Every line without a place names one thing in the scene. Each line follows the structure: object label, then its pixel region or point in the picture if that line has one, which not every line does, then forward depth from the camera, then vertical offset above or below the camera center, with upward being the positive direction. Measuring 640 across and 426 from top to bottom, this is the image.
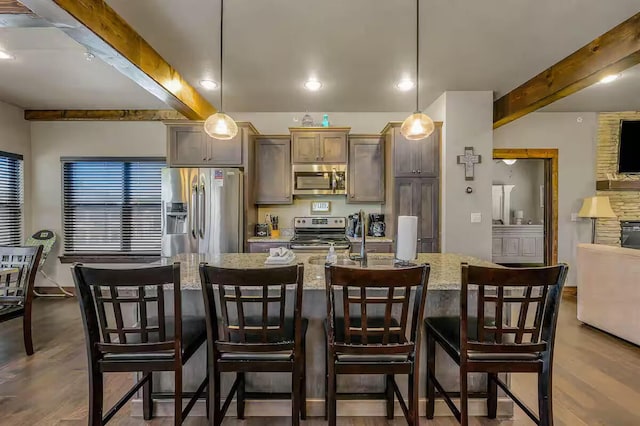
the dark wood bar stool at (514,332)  1.52 -0.58
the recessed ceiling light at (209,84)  3.84 +1.43
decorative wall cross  4.13 +0.61
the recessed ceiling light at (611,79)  3.69 +1.42
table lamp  4.67 +0.02
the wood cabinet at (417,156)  4.28 +0.67
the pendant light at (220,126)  2.79 +0.69
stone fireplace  5.01 +0.46
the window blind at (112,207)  5.03 +0.05
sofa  3.15 -0.78
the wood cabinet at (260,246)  4.32 -0.45
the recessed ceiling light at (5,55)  3.09 +1.42
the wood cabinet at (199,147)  4.37 +0.80
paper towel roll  2.16 -0.18
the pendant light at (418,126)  2.68 +0.66
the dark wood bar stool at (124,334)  1.51 -0.58
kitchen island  2.10 -1.03
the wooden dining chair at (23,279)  2.97 -0.60
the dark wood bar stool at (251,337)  1.50 -0.62
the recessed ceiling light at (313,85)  3.82 +1.42
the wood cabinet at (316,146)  4.52 +0.84
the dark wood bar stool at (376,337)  1.49 -0.61
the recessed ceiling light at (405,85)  3.80 +1.42
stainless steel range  4.70 -0.23
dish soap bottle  2.35 -0.33
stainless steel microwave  4.57 +0.42
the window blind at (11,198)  4.60 +0.17
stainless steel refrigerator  4.02 +0.01
